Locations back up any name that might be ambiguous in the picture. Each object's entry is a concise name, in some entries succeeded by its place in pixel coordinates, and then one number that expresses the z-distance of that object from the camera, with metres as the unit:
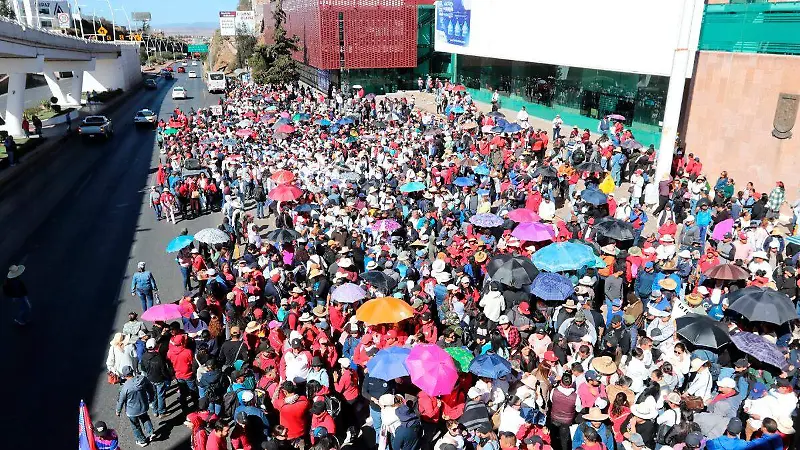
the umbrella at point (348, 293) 9.73
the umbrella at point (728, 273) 10.02
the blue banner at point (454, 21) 36.26
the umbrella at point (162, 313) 9.08
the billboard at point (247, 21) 99.06
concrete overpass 34.43
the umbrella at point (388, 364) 7.37
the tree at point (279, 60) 48.19
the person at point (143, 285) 11.89
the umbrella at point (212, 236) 13.35
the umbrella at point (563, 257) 10.52
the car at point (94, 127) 35.97
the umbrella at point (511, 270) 10.24
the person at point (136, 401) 7.98
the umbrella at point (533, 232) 12.03
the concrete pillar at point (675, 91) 17.64
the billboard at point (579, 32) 19.56
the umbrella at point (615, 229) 11.96
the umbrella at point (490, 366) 7.24
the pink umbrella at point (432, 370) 7.09
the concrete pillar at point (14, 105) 35.44
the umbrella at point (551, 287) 9.51
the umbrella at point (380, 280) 10.41
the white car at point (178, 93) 59.44
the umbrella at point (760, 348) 7.50
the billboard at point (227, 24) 113.44
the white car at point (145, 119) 40.62
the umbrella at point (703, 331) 7.89
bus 62.72
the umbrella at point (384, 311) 8.63
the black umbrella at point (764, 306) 8.45
